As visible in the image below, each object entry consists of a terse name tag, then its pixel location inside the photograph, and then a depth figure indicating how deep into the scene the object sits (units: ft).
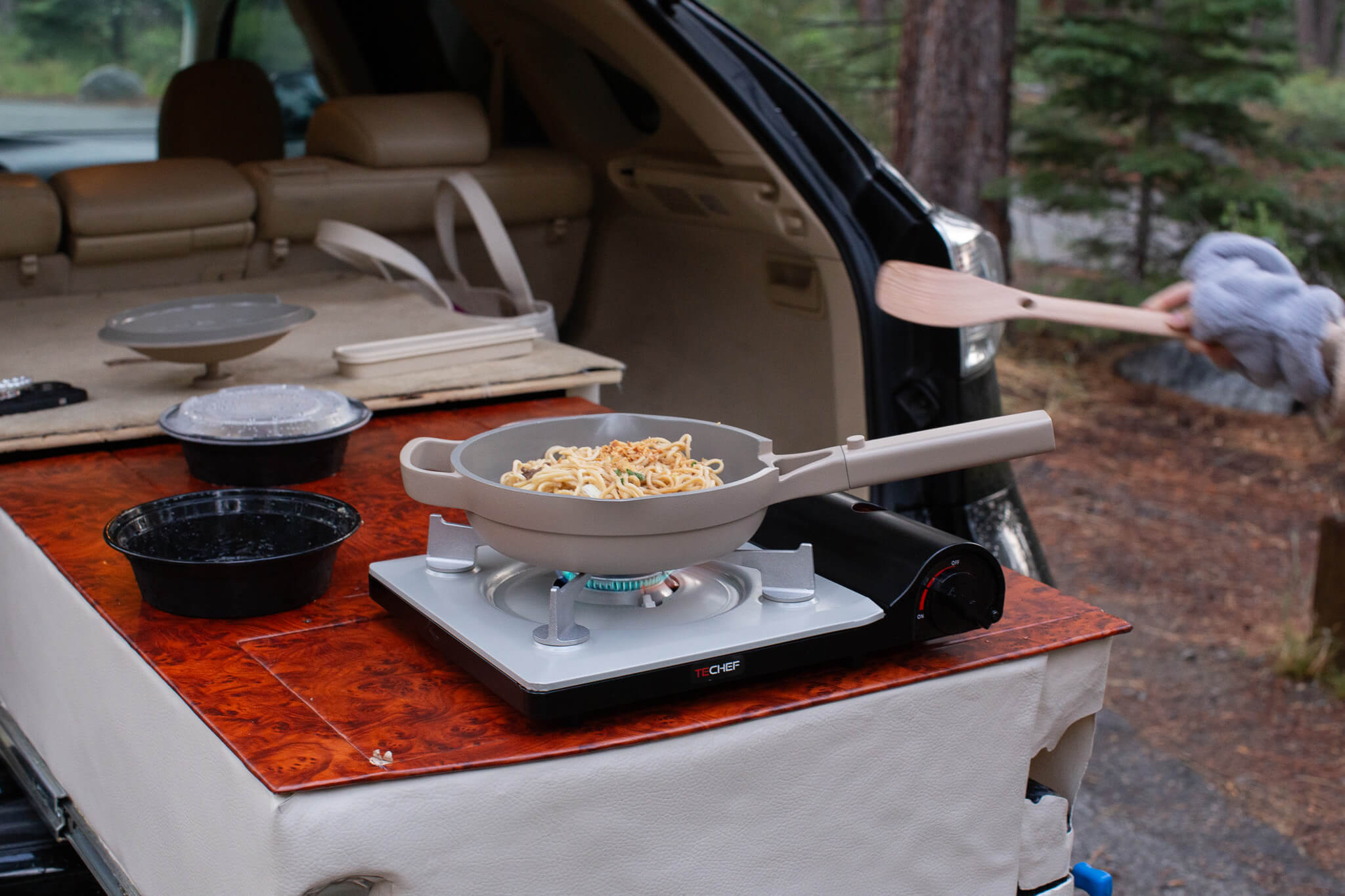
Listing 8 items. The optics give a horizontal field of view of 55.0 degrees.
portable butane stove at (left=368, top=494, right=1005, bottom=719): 3.61
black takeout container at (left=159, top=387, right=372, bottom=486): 5.50
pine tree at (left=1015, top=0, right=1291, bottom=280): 18.62
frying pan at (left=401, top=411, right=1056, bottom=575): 3.66
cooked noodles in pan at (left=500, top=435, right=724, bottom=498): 3.89
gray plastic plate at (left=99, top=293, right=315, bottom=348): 6.42
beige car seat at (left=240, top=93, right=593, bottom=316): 9.43
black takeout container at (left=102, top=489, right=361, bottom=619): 4.20
